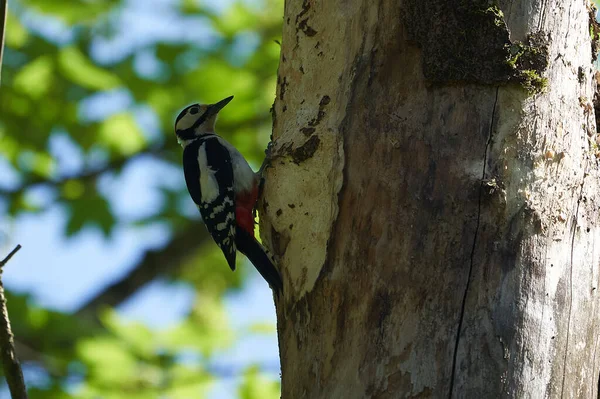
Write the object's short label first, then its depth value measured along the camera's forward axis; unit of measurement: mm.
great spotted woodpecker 8406
